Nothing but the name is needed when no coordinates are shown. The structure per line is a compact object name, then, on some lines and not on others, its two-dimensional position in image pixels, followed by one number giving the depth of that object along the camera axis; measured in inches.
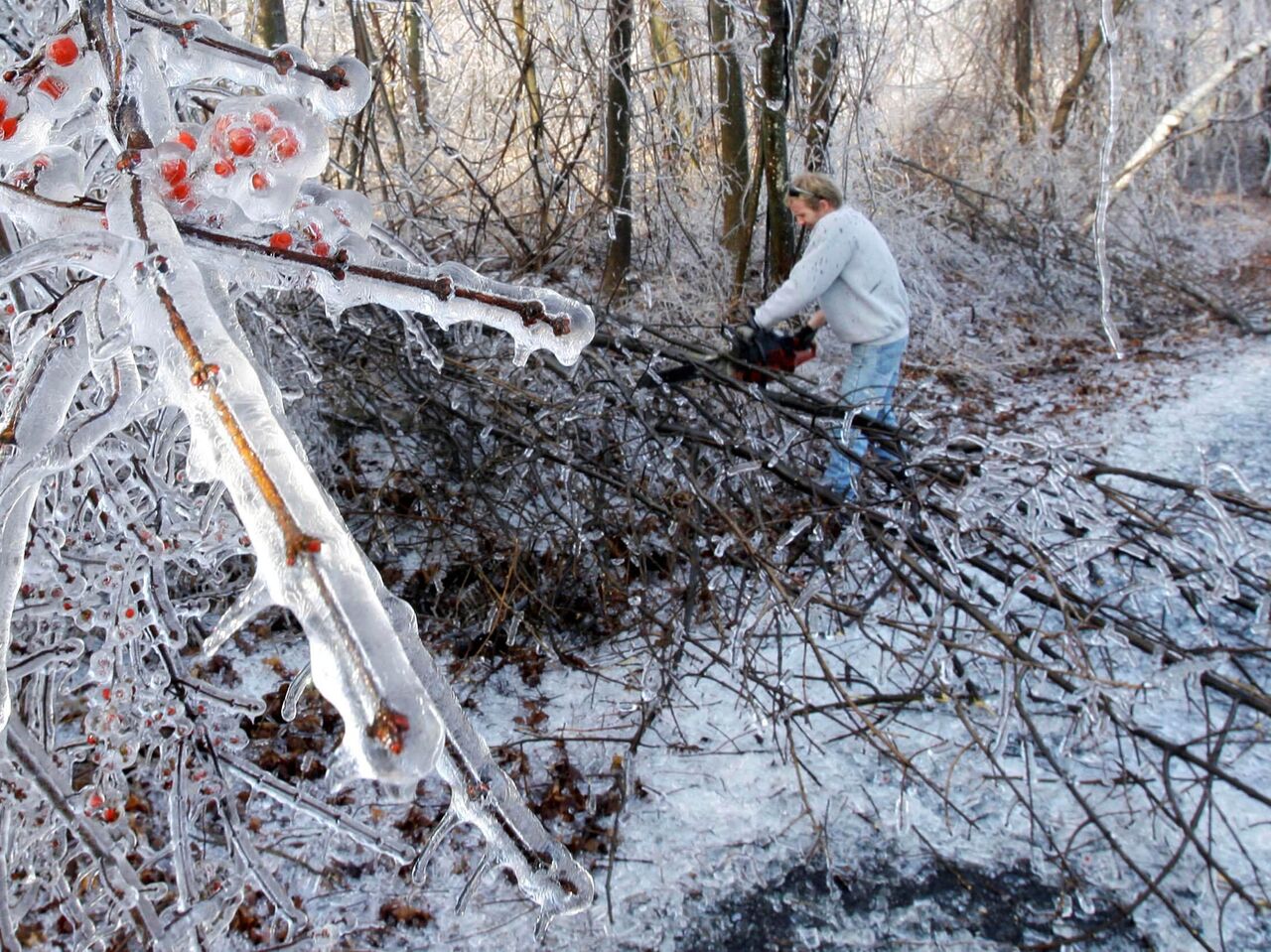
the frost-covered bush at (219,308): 22.0
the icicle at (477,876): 30.4
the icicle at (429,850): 41.2
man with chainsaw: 200.8
